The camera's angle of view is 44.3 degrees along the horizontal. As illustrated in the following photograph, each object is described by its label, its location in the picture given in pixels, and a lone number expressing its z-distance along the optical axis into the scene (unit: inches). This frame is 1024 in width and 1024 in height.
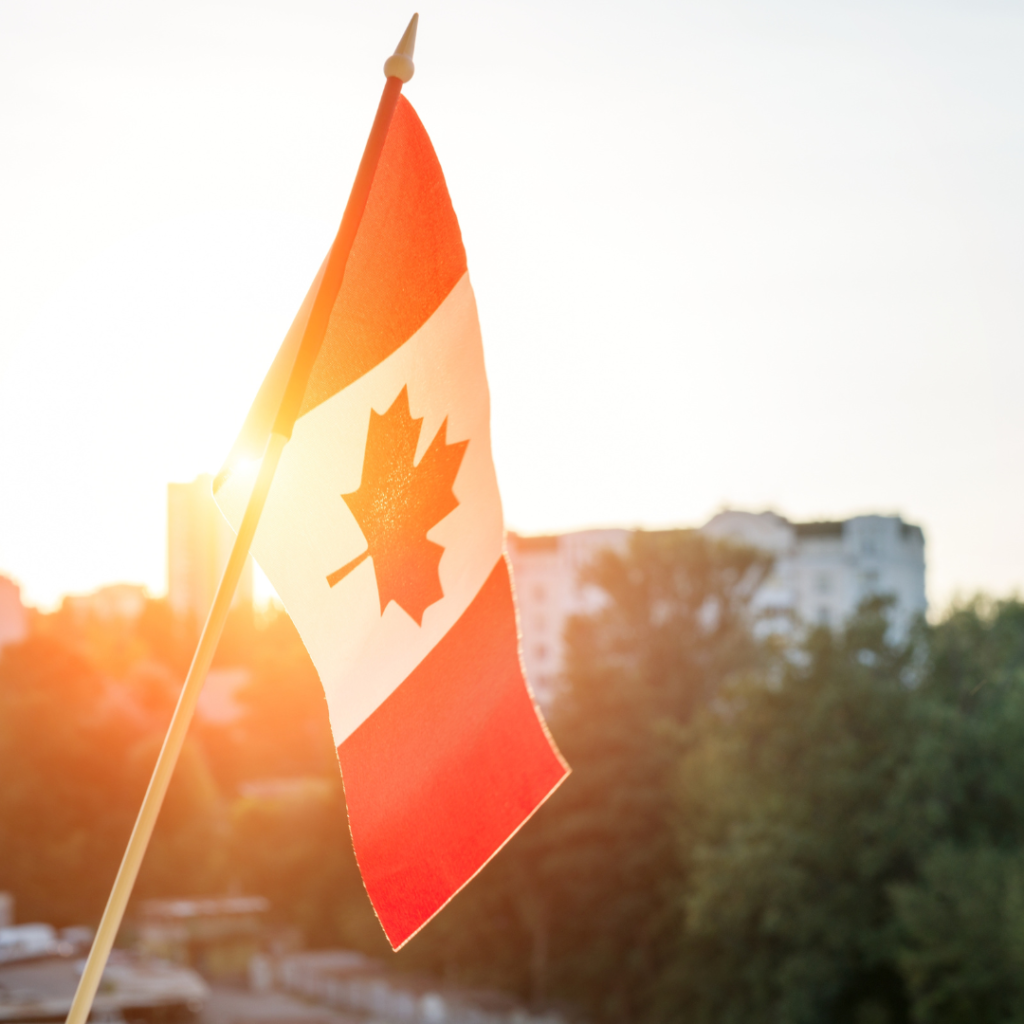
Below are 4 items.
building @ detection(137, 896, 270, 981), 1487.5
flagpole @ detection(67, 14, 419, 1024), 106.1
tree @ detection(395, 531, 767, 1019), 1344.7
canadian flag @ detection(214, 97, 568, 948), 139.2
